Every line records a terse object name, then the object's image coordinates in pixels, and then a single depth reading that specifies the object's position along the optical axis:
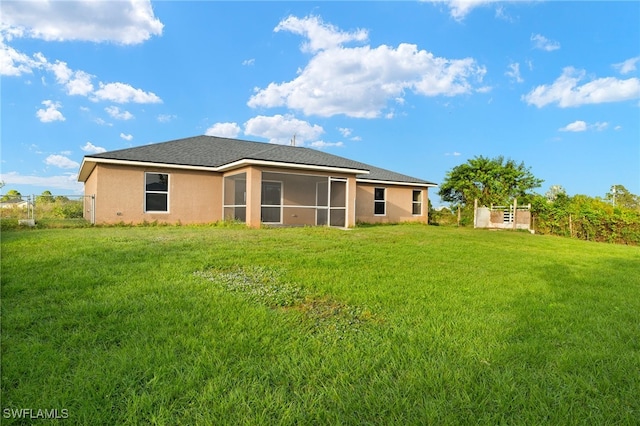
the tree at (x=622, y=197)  22.78
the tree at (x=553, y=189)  31.13
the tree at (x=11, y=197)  12.86
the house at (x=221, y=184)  12.68
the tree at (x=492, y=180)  19.50
